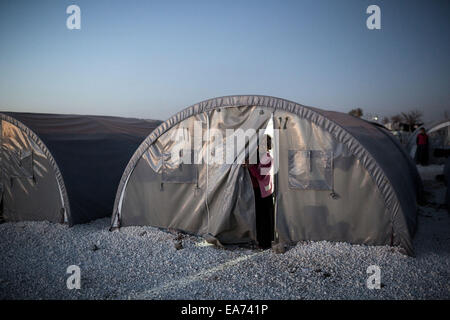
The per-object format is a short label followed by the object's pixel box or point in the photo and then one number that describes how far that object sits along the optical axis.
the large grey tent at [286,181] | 5.70
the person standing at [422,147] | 18.95
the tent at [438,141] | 19.05
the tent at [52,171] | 7.92
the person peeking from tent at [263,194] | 6.33
